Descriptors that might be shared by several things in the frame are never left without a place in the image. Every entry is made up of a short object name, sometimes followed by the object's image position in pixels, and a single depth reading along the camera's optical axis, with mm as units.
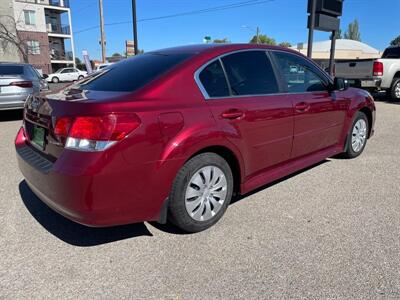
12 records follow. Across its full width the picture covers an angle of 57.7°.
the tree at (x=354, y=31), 104500
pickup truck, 11875
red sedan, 2559
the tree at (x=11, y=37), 37250
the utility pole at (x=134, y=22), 12217
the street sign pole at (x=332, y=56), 12712
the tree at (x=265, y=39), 85594
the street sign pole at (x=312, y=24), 10734
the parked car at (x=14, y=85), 8586
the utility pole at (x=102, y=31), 24016
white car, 35906
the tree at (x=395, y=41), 98031
